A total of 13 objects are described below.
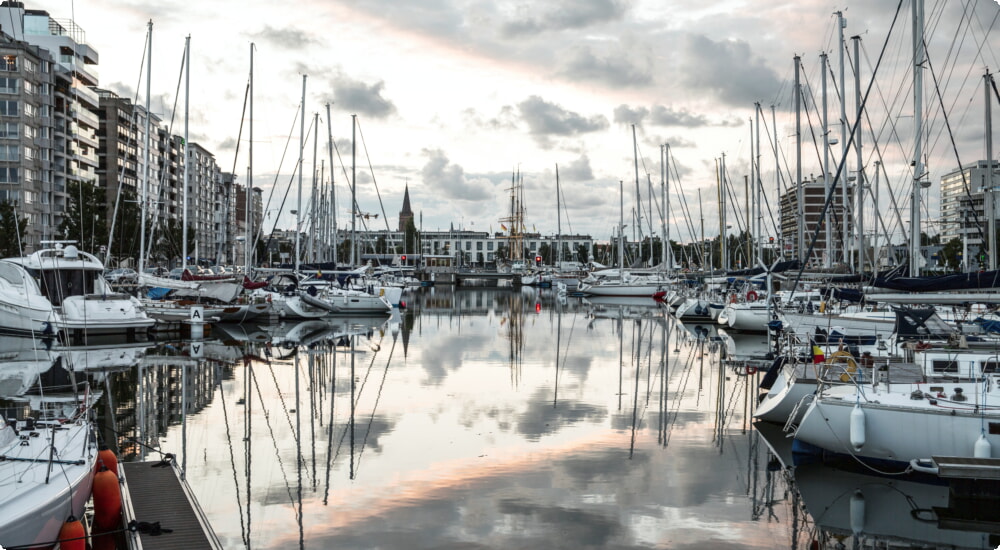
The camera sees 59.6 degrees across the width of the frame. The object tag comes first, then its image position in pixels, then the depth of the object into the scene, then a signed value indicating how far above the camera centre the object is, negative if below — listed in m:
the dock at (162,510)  10.62 -3.48
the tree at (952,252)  113.58 +0.65
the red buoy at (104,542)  11.16 -3.75
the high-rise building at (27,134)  84.31 +11.47
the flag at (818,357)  18.33 -2.12
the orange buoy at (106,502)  11.29 -3.25
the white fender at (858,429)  14.59 -2.89
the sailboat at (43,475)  9.41 -2.74
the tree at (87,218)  74.38 +2.83
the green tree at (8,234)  71.44 +1.30
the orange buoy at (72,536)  9.91 -3.25
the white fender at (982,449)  13.80 -3.04
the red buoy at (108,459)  12.36 -2.99
